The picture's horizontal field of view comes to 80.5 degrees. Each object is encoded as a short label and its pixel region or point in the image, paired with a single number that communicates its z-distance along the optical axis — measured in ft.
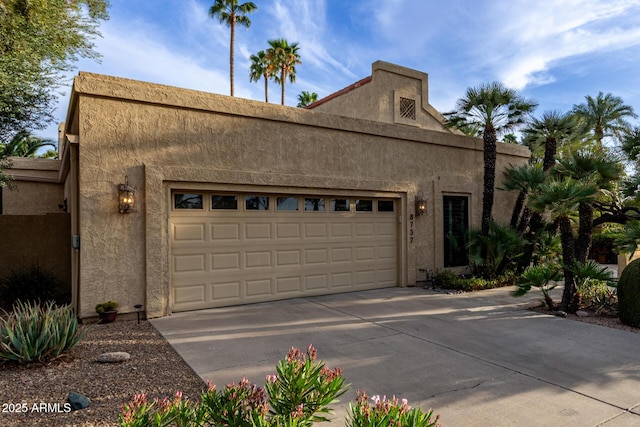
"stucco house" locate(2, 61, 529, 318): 20.85
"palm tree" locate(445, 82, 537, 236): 32.68
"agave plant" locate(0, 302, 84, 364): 13.65
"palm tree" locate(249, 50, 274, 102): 93.40
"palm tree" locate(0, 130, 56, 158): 65.30
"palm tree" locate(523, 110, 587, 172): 33.40
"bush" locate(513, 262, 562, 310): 23.39
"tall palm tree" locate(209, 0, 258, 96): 78.69
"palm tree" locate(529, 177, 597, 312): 22.57
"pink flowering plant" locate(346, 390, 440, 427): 6.39
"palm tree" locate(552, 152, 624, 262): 24.50
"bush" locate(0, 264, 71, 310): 24.32
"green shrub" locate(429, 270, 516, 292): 30.86
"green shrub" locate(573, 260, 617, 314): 22.79
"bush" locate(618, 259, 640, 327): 20.06
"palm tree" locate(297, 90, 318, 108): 101.50
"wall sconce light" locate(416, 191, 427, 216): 32.04
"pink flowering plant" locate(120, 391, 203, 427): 6.70
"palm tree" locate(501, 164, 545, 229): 34.19
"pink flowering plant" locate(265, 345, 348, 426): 7.73
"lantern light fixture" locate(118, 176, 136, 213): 20.85
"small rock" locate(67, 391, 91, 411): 10.84
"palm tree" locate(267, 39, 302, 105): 91.71
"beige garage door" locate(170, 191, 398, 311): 23.38
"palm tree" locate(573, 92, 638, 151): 66.28
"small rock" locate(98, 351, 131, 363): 14.61
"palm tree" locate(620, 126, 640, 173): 26.07
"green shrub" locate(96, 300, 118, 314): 20.08
